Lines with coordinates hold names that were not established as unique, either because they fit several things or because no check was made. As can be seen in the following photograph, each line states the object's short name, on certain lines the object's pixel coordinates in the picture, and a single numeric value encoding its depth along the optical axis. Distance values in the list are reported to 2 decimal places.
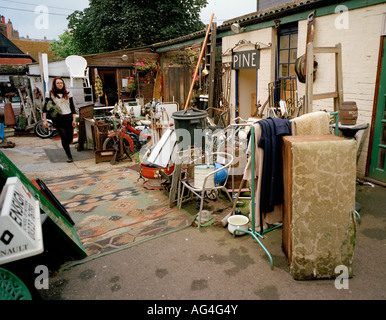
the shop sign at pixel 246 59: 8.56
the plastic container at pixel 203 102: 10.40
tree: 18.03
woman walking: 7.39
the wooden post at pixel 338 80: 4.38
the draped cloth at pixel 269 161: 3.24
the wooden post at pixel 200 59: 10.27
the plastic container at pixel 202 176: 4.43
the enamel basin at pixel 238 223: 3.96
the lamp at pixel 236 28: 8.80
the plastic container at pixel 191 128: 6.07
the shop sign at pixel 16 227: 2.10
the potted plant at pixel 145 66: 14.41
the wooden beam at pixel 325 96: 4.08
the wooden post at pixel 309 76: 3.87
